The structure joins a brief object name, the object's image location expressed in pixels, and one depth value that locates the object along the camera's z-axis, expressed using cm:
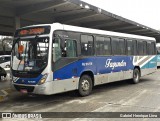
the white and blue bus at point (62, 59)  916
